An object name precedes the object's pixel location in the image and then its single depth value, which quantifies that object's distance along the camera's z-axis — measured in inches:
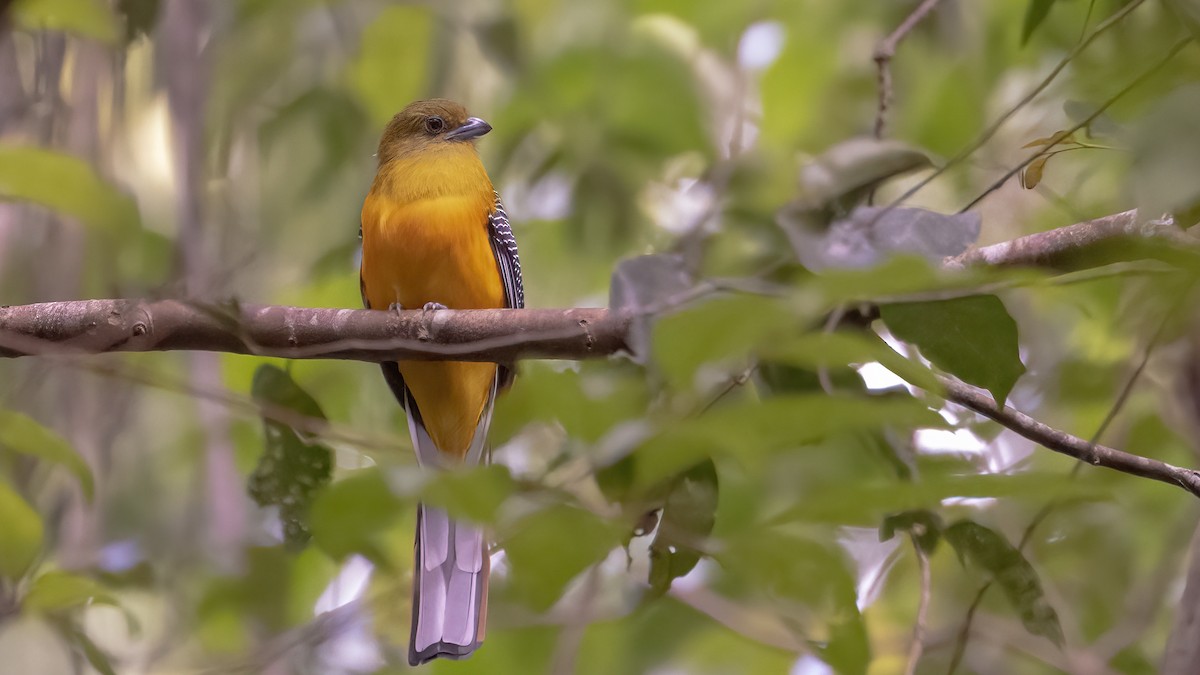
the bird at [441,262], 299.7
